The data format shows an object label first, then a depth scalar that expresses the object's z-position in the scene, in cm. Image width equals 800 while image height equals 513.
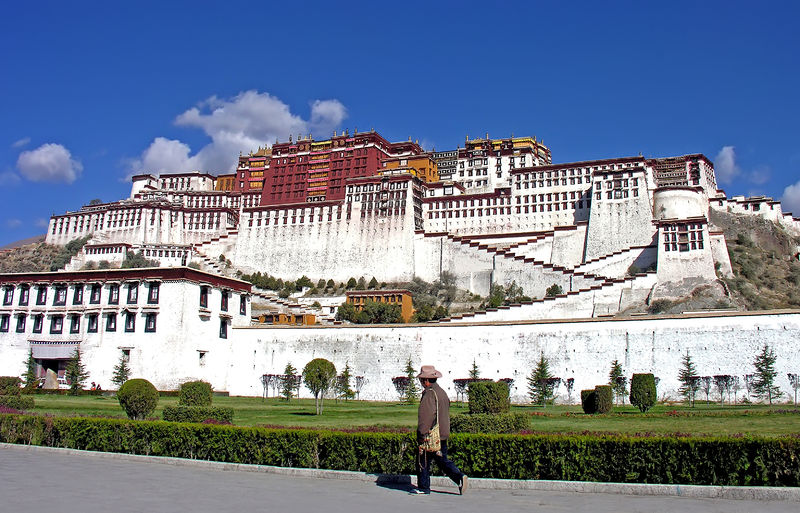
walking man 1047
